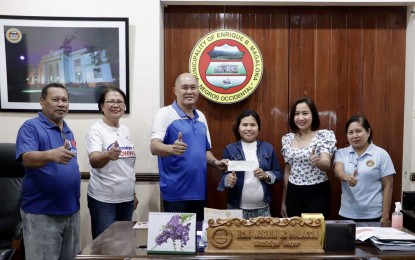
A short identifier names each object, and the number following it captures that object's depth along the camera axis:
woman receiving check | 2.53
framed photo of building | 2.84
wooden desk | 1.48
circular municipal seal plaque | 3.02
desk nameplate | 1.52
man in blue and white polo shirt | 2.50
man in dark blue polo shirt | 2.10
